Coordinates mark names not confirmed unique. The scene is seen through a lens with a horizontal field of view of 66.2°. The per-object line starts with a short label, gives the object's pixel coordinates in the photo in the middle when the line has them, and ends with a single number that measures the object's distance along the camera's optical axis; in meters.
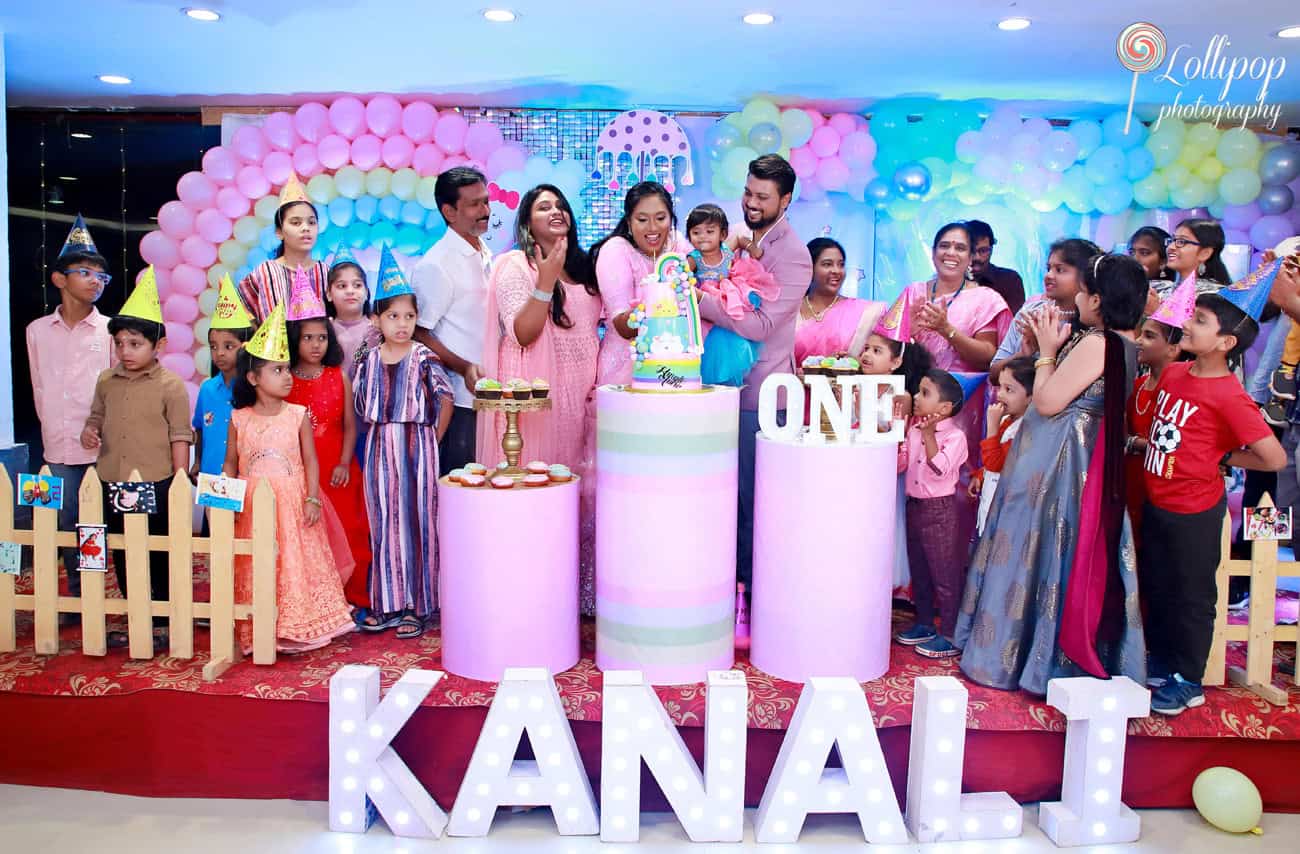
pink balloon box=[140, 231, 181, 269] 5.93
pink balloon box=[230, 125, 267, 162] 5.89
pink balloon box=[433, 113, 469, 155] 5.91
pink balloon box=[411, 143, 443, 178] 5.92
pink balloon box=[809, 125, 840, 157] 6.12
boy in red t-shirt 2.81
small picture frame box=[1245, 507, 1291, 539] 3.05
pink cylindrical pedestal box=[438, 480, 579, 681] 2.88
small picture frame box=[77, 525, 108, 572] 3.11
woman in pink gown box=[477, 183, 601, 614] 3.41
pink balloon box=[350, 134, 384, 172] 5.87
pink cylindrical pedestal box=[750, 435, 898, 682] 2.89
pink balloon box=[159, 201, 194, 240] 5.91
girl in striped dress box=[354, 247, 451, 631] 3.42
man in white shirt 3.77
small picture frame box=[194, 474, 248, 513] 3.07
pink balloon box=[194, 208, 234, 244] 5.89
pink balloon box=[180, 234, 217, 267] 5.89
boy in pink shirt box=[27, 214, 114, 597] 4.30
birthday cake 2.93
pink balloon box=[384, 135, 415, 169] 5.87
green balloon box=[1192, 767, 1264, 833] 2.70
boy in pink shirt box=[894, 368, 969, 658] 3.43
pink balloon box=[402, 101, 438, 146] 5.91
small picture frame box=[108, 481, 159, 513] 3.32
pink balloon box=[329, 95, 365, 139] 5.85
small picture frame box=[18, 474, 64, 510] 3.20
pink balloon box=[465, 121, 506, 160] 5.95
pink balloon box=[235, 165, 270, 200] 5.88
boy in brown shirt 3.38
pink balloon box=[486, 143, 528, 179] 5.93
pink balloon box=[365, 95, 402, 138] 5.86
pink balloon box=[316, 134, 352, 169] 5.83
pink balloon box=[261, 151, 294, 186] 5.88
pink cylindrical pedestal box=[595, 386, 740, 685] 2.84
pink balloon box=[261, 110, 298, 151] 5.88
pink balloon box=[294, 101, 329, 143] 5.85
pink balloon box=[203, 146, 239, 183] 5.88
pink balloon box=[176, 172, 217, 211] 5.88
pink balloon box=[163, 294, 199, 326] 5.90
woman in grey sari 2.86
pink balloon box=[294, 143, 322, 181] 5.88
